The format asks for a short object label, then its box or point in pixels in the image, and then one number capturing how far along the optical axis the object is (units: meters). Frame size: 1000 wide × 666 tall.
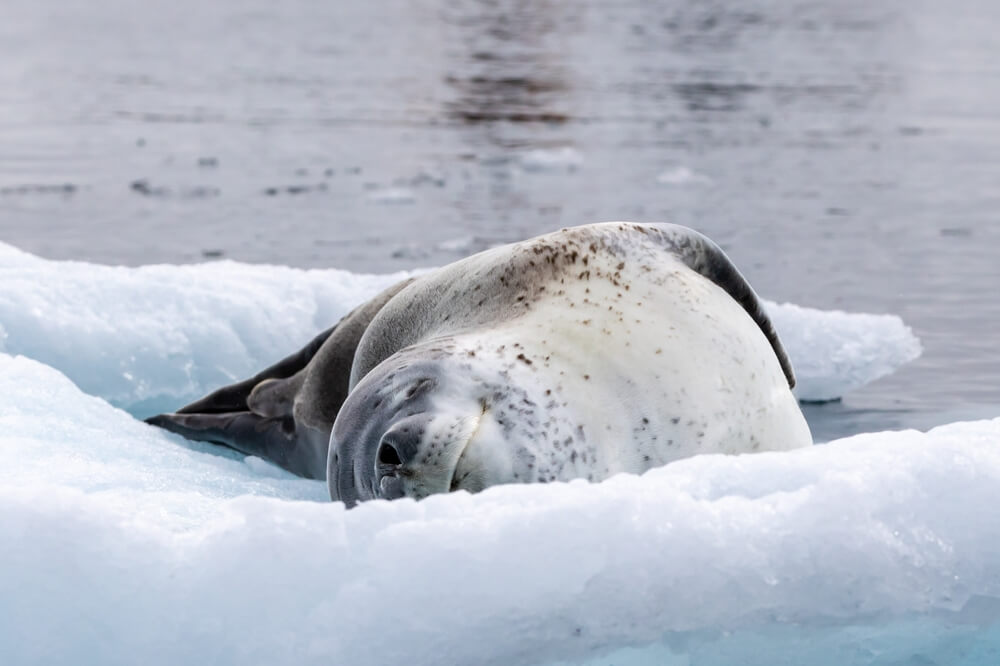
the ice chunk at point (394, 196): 20.25
